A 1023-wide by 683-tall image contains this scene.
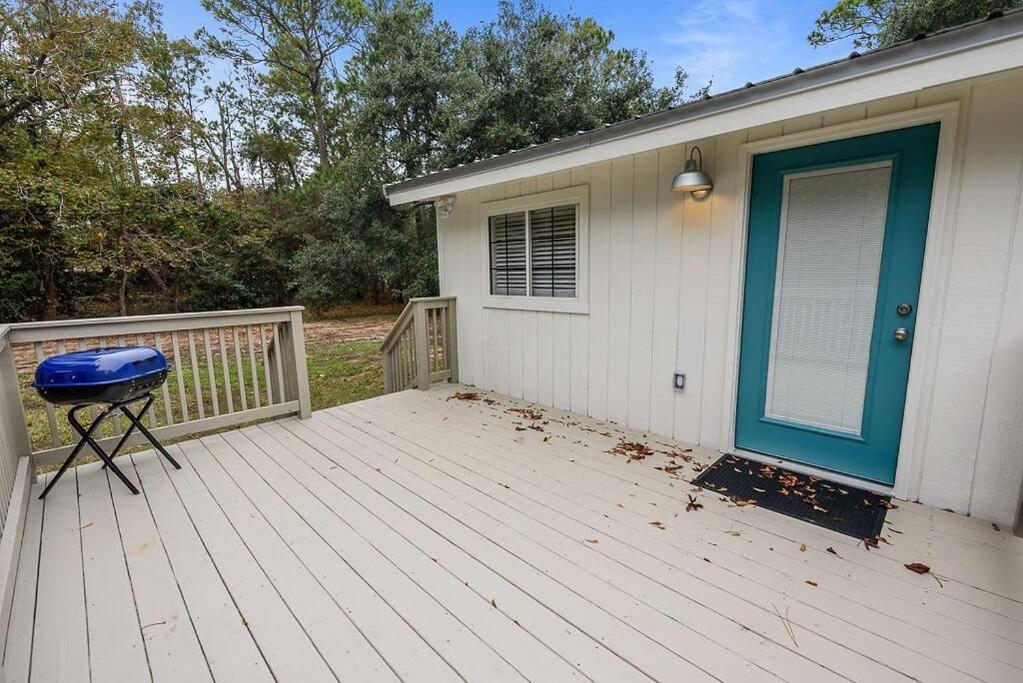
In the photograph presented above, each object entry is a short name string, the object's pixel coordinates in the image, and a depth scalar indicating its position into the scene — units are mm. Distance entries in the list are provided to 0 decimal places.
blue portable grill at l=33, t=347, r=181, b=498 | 2311
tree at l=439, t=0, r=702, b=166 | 8836
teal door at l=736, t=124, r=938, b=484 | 2373
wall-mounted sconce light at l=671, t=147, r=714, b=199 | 2844
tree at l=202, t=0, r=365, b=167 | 13469
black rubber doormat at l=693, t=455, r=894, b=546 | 2264
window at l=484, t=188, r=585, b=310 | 3920
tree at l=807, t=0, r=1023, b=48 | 6371
